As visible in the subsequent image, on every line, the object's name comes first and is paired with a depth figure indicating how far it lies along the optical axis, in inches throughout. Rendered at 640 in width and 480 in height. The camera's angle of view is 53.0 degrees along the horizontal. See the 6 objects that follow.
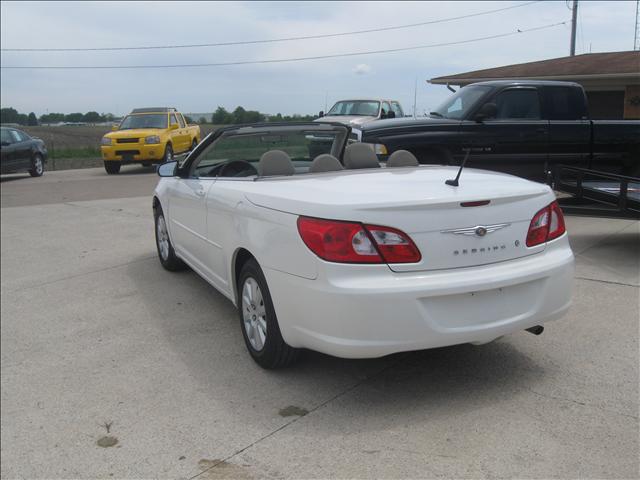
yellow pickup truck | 714.8
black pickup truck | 344.8
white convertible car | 127.6
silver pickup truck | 656.4
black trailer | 257.8
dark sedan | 637.9
